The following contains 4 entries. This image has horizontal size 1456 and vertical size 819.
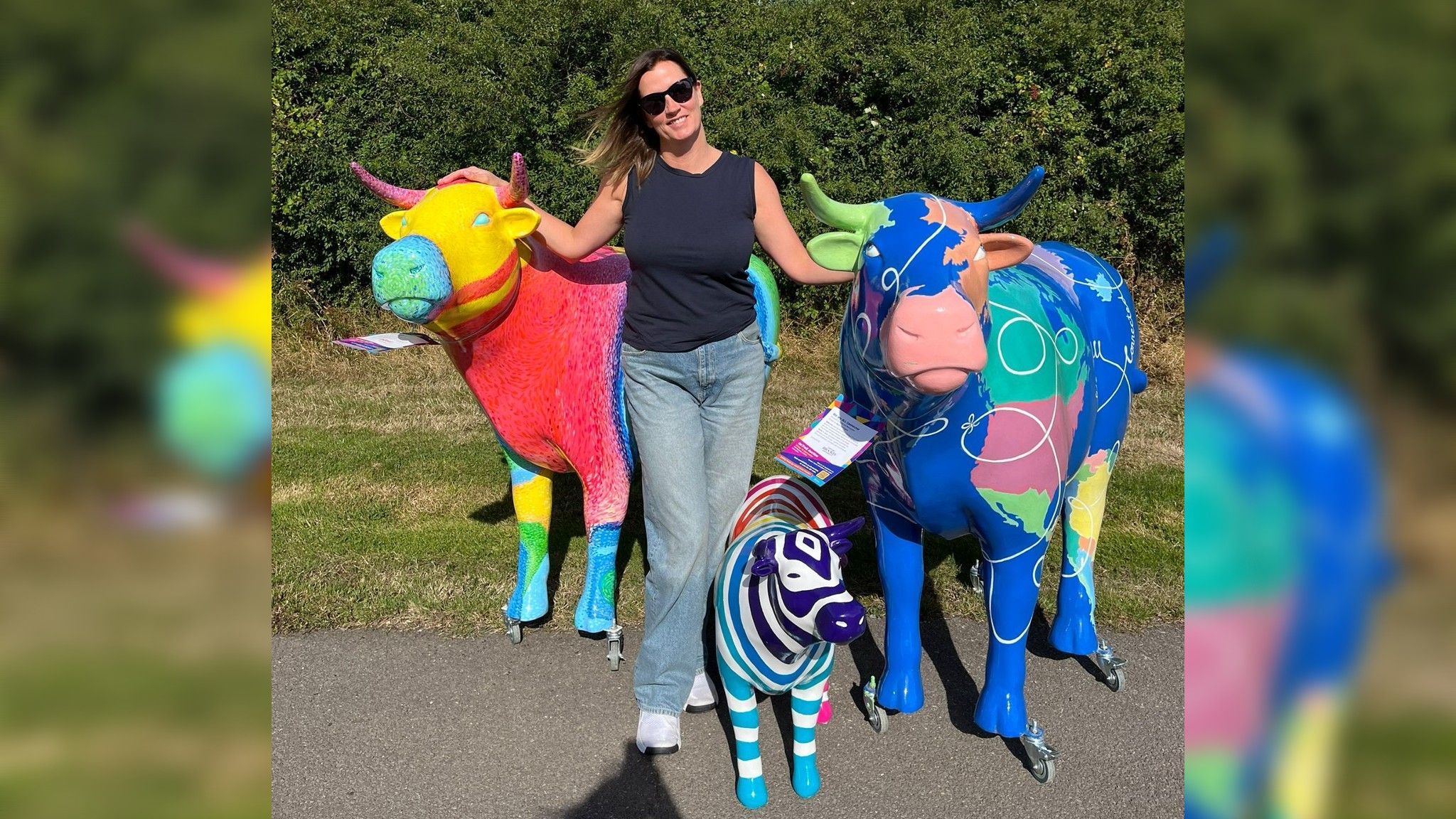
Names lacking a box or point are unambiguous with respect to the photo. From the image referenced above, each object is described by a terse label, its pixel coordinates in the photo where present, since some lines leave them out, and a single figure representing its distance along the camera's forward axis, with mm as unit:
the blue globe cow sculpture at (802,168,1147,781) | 2477
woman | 3049
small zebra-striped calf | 2684
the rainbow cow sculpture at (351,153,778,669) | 3348
